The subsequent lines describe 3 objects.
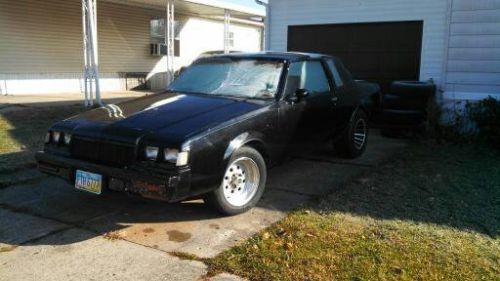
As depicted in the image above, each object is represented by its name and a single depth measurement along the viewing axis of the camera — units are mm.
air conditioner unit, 19906
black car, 4082
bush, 7812
